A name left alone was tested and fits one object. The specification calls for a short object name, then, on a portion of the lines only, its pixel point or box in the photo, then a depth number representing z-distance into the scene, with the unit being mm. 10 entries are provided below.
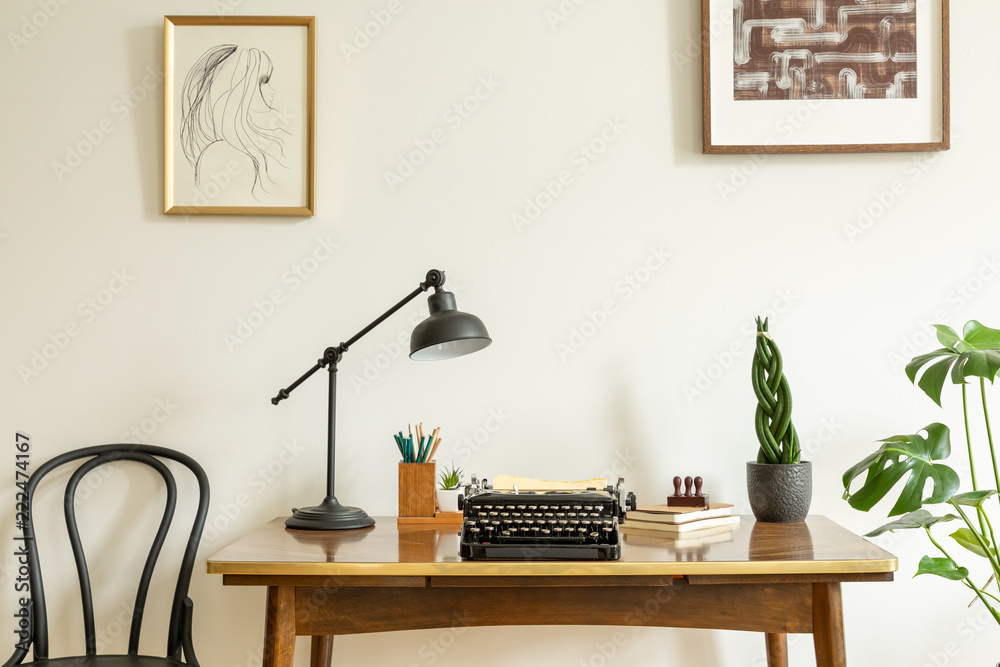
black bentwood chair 1903
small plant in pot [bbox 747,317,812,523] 1803
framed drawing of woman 2057
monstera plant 1608
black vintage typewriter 1441
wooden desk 1391
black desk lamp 1637
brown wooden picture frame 2029
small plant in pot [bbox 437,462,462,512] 1885
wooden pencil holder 1867
